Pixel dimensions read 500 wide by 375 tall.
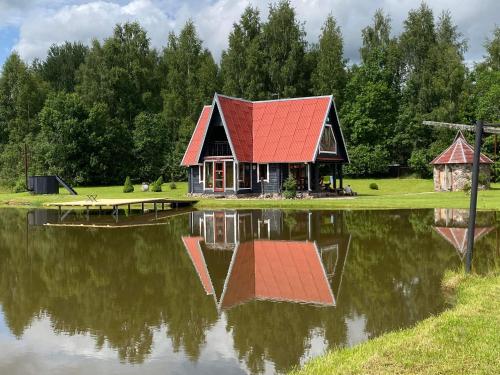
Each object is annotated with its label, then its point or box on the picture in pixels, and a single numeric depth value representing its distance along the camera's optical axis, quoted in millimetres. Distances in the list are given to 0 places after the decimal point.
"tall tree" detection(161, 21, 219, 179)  61625
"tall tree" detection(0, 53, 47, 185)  70062
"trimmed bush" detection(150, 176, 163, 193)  46062
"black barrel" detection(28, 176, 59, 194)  45069
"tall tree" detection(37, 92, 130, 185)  57031
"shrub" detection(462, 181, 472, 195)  37425
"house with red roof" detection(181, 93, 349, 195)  38625
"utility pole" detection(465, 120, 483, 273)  11055
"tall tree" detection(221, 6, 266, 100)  58625
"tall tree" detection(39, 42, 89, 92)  80562
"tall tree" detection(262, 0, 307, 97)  58856
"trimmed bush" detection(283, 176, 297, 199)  37062
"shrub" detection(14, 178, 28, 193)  51812
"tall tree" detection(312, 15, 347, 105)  58688
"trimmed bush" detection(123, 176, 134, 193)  45344
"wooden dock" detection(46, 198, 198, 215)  27828
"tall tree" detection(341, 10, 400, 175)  56375
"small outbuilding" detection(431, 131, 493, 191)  42956
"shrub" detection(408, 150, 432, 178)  54991
